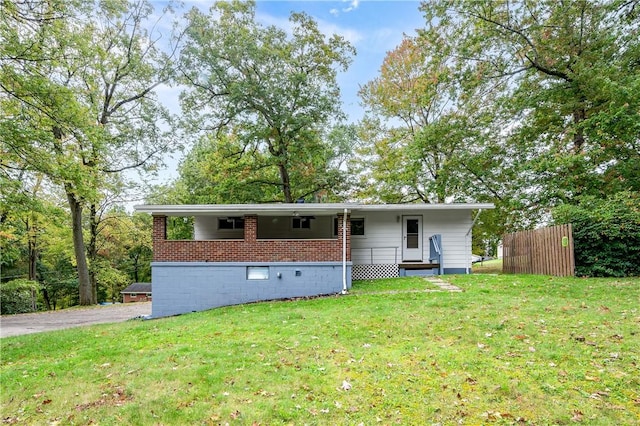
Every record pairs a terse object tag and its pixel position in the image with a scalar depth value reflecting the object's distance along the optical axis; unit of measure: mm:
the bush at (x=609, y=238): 10406
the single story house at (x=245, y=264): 11555
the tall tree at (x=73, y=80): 8742
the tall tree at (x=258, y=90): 18078
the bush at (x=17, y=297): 19156
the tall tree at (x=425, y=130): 17438
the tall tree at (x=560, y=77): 13281
